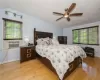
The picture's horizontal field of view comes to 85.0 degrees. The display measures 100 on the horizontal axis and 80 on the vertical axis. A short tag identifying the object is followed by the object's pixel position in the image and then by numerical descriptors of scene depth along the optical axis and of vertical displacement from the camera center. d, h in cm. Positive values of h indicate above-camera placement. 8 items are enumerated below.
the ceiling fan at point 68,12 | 174 +100
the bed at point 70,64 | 175 -96
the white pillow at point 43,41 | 324 -12
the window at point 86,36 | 353 +23
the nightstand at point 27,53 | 268 -73
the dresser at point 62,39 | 455 +0
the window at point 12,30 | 269 +50
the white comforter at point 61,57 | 151 -57
